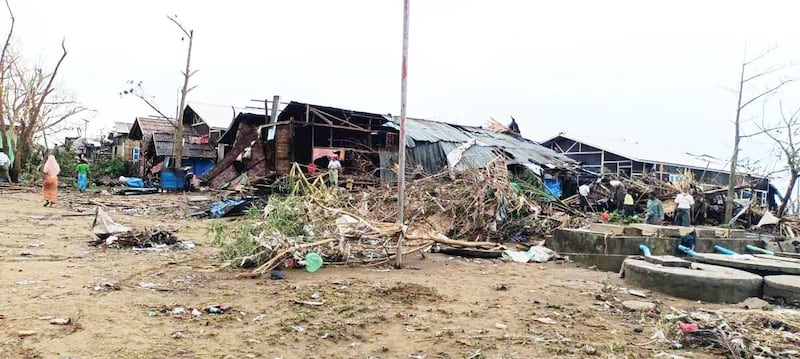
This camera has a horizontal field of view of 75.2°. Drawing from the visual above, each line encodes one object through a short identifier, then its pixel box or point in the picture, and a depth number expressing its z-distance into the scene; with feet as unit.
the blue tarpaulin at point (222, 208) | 41.70
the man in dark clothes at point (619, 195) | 55.57
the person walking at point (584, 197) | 54.70
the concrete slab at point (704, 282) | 17.71
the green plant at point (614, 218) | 47.40
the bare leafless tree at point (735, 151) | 53.21
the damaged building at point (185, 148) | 86.58
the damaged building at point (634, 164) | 81.25
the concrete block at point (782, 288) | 17.19
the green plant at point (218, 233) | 20.77
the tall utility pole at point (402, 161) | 22.08
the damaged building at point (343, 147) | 52.65
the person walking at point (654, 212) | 46.52
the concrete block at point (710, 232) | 32.55
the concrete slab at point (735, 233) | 35.11
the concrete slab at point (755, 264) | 19.85
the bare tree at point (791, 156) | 57.93
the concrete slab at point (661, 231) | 30.99
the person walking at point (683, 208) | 46.03
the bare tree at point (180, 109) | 71.67
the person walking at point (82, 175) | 63.10
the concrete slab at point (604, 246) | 26.81
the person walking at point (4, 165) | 64.48
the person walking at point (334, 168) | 42.27
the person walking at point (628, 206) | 52.60
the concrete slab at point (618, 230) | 29.96
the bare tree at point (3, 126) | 64.85
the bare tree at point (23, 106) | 68.18
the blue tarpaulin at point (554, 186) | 61.26
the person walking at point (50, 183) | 42.39
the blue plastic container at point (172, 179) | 67.92
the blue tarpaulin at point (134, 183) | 70.08
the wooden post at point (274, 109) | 54.49
